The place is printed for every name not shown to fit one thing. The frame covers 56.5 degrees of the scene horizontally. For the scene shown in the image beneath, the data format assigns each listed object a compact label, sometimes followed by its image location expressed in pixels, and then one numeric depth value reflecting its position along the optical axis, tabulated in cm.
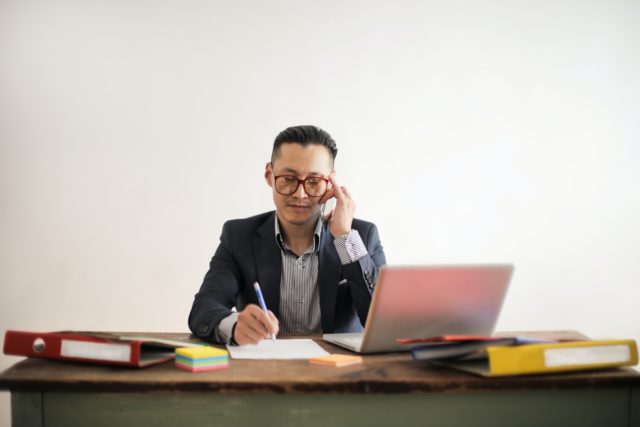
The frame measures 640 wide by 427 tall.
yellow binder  108
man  189
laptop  120
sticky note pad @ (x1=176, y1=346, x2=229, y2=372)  113
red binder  113
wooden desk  104
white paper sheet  130
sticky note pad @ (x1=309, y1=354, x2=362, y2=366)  120
